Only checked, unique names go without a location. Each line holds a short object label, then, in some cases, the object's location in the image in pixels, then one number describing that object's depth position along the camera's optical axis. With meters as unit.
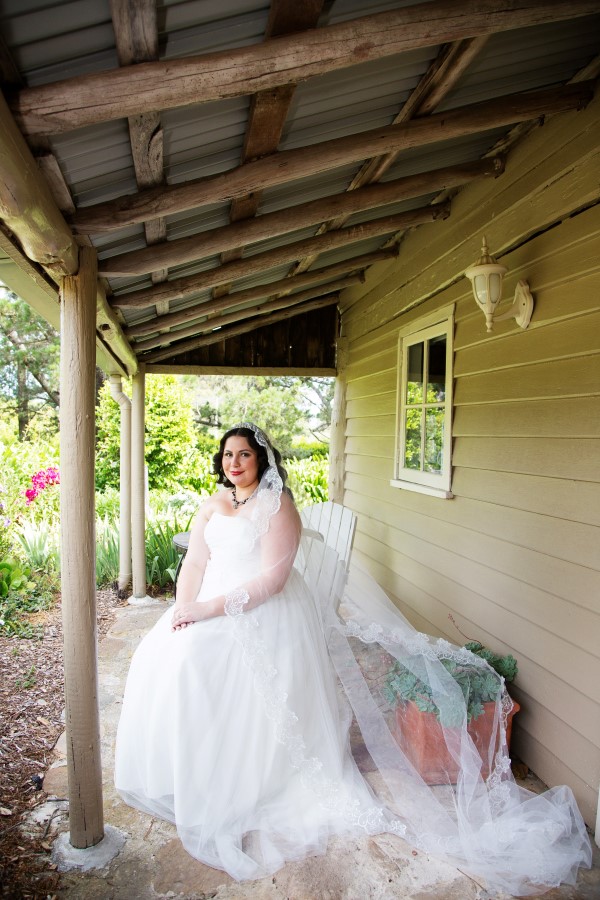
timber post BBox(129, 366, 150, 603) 5.55
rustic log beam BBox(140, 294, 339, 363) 5.58
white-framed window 3.79
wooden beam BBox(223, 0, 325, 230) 1.47
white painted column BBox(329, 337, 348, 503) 6.29
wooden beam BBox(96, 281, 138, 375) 2.88
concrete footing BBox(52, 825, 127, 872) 2.14
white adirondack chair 3.20
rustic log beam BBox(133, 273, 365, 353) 4.90
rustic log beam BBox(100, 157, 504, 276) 2.61
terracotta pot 2.58
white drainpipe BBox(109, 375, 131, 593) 5.57
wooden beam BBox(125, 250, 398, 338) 4.26
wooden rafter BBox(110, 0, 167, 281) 1.28
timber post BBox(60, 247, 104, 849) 2.18
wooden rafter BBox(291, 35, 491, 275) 1.93
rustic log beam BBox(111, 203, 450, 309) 3.29
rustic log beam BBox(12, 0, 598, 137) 1.39
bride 2.20
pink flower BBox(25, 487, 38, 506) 6.55
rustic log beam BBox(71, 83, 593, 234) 2.06
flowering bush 6.59
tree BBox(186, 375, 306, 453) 13.66
